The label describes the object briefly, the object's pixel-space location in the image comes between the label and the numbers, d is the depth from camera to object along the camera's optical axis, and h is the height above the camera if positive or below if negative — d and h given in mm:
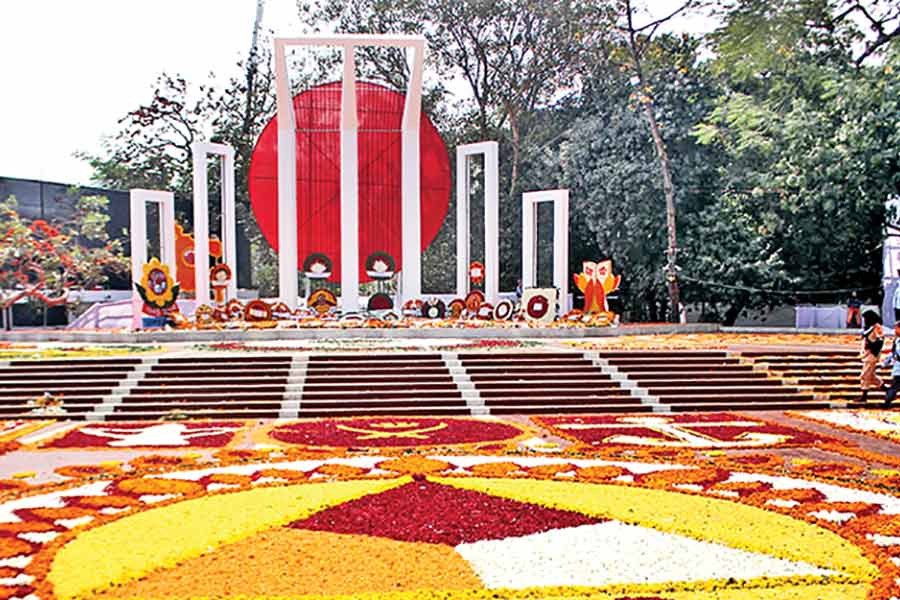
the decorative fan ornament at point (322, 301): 27656 -875
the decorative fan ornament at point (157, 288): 24234 -388
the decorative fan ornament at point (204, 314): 24391 -1069
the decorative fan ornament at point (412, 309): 28031 -1140
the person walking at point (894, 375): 14323 -1654
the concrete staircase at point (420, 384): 14578 -1866
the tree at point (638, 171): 32750 +3424
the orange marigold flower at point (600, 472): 9039 -1982
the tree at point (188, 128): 41406 +6339
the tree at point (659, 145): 29375 +3914
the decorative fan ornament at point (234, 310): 25094 -1005
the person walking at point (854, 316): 28472 -1494
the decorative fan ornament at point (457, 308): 27359 -1096
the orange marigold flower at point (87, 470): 9391 -1980
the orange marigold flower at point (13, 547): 6427 -1881
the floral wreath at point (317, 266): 29562 +164
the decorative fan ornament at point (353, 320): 24775 -1309
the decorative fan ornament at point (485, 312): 26891 -1200
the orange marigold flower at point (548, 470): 9125 -1976
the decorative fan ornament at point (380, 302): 27625 -920
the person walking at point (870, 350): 14789 -1323
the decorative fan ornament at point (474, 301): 27438 -904
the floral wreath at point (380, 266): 30000 +151
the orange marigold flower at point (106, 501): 7934 -1924
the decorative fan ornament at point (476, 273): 30469 -106
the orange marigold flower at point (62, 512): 7533 -1915
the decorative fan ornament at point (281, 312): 26078 -1108
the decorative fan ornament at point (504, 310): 26781 -1143
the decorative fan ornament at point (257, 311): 24953 -1031
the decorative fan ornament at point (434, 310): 28281 -1183
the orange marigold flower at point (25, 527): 7074 -1906
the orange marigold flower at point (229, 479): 8930 -1962
